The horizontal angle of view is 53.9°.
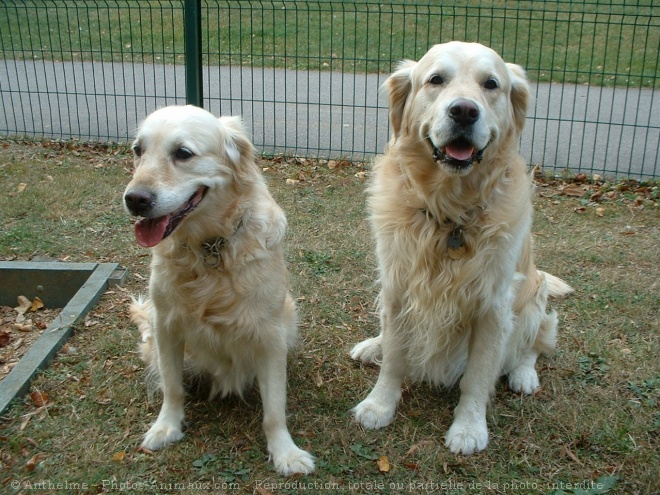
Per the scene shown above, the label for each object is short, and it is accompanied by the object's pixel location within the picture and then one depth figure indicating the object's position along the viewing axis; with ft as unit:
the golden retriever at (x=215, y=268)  8.11
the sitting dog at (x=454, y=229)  8.71
